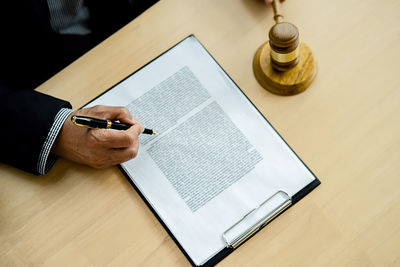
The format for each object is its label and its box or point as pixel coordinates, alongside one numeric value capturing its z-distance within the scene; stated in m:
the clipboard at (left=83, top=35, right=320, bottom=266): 0.75
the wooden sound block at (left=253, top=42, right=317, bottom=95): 0.83
